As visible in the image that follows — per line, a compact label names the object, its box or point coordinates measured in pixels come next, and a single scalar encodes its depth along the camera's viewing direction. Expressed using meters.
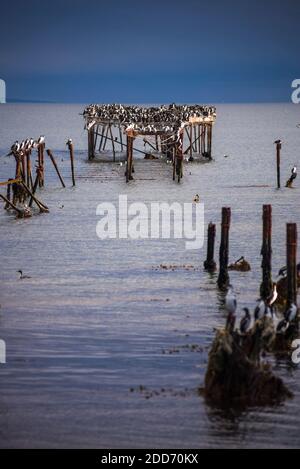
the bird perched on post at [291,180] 52.03
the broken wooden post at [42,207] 40.33
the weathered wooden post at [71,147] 49.72
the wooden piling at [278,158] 49.76
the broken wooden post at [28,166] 44.06
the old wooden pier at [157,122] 54.91
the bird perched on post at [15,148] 38.88
